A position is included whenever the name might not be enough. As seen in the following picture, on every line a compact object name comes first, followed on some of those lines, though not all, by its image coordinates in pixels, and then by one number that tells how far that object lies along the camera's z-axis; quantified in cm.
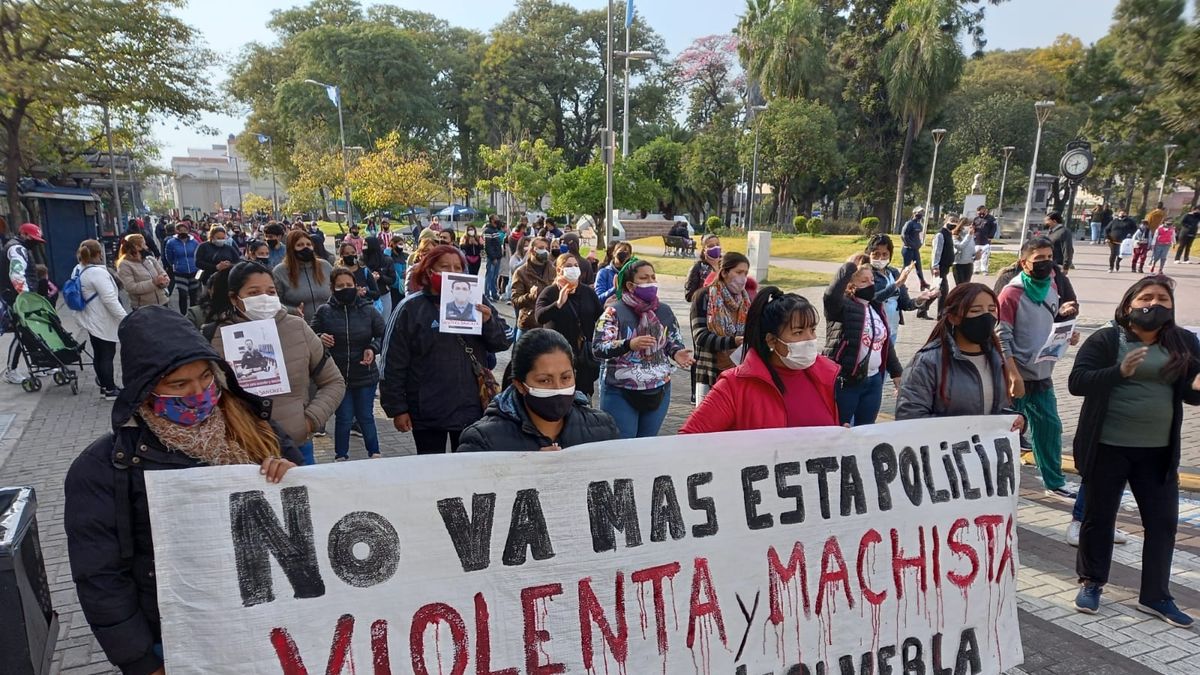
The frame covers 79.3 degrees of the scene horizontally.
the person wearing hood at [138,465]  196
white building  10050
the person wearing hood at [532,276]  728
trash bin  243
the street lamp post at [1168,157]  2695
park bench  2980
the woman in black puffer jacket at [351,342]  523
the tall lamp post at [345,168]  3472
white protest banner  218
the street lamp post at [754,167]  3382
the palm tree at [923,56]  3481
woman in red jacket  308
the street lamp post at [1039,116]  1467
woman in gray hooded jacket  346
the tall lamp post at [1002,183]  4072
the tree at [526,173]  2758
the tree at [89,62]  1616
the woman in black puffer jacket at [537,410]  264
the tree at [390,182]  3506
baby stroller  788
